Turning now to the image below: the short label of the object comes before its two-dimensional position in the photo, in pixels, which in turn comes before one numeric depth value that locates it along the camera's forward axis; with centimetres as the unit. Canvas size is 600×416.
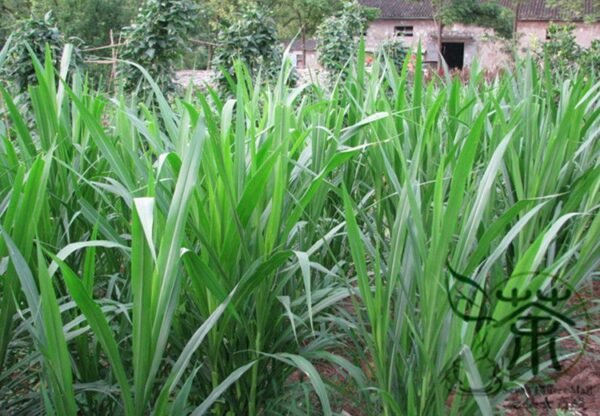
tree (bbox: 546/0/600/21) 1769
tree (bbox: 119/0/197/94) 516
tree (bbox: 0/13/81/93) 457
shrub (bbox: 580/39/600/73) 883
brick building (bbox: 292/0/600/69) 2514
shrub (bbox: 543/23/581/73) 1164
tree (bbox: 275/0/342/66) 2081
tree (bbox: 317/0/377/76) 875
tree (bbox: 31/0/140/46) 1708
